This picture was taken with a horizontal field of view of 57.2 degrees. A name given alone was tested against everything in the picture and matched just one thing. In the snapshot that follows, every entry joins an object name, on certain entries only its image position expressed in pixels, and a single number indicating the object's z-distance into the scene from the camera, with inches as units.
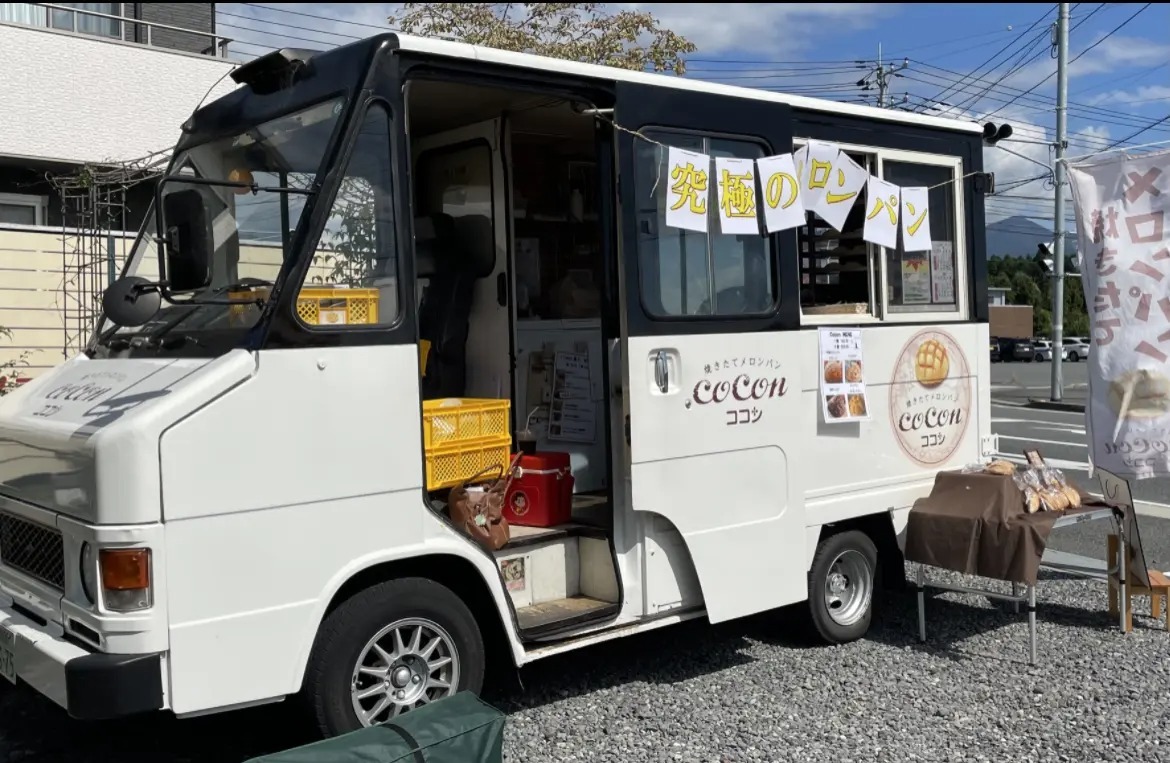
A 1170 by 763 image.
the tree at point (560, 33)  506.6
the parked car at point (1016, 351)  2145.7
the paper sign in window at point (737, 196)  208.4
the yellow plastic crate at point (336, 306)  159.2
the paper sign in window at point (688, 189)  199.9
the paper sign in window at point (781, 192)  215.0
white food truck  149.5
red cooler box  207.6
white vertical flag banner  246.1
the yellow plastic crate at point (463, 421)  181.3
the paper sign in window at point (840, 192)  227.5
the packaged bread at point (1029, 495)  232.5
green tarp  134.5
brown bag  182.9
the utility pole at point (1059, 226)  870.4
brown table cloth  220.8
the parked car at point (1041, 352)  2215.3
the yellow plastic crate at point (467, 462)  182.9
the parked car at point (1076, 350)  2194.9
